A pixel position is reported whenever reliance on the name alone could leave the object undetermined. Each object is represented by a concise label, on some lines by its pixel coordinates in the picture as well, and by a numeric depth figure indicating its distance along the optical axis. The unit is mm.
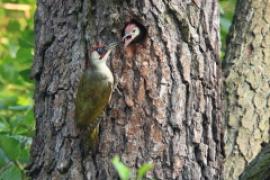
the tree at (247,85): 10422
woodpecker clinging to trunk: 8705
